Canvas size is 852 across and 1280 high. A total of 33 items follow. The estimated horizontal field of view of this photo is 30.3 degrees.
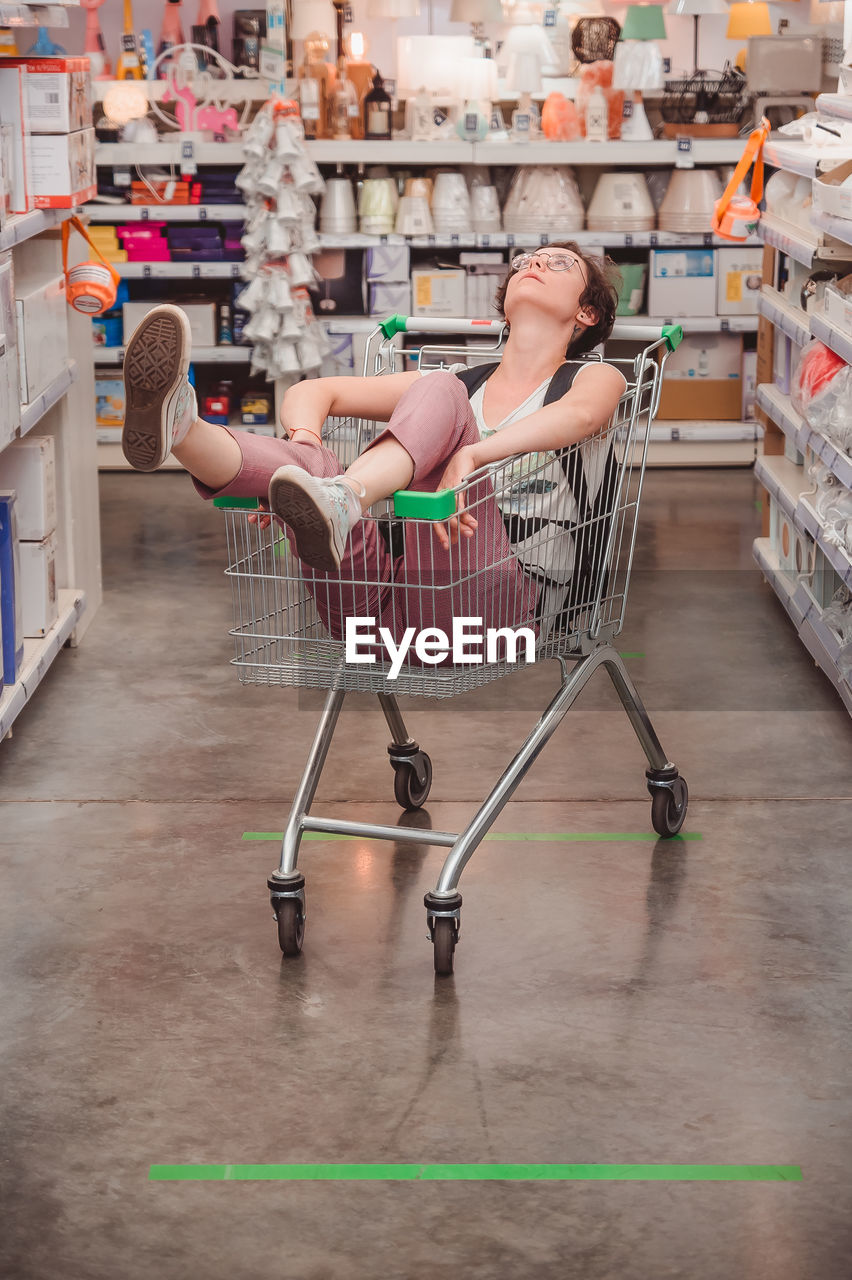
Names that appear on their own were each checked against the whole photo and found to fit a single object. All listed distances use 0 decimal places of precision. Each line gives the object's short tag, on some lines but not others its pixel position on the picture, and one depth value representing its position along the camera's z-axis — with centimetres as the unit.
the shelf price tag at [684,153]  705
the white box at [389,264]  720
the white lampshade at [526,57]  692
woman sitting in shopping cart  257
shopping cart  283
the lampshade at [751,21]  695
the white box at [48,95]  426
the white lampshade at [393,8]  685
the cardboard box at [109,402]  746
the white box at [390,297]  730
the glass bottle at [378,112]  721
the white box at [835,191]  398
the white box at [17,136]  423
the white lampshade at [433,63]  698
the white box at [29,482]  443
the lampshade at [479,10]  687
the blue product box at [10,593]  403
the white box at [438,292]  727
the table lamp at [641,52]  688
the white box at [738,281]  723
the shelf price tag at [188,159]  711
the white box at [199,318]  735
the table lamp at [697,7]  647
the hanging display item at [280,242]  679
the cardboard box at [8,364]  388
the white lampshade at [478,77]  695
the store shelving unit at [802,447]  421
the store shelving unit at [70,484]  426
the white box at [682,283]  725
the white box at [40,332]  418
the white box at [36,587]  445
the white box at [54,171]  429
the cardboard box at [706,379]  743
